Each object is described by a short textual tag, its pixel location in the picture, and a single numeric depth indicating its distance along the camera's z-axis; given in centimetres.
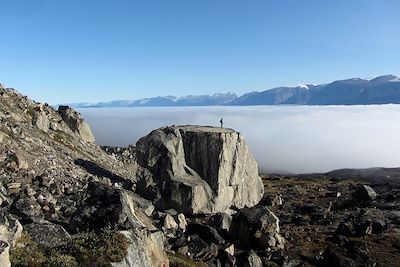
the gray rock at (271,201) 7706
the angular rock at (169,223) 5038
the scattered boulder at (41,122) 7256
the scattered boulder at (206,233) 4741
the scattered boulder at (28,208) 3856
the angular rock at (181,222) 5236
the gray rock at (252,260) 4144
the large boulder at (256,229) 4897
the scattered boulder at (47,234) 2623
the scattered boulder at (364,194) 8438
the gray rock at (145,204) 5493
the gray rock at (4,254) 1823
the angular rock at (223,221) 5316
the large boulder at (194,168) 6300
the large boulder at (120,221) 2453
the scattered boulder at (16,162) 5159
